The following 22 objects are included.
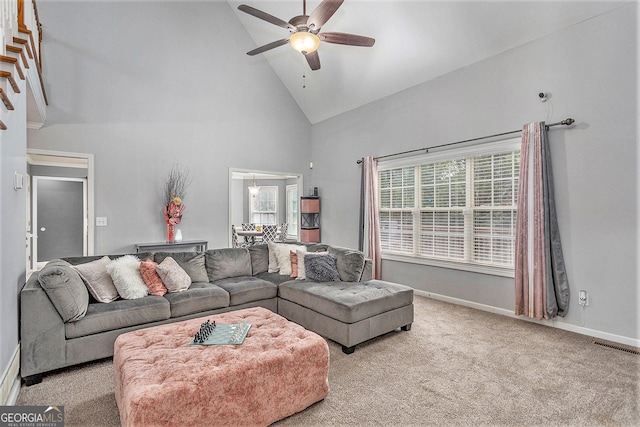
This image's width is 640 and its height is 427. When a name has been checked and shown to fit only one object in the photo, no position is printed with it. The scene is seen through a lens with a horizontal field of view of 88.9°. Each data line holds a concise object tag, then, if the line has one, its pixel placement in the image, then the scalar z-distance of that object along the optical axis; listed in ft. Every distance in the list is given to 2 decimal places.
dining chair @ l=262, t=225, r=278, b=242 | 26.09
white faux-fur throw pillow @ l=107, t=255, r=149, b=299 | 9.98
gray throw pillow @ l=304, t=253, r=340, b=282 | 12.51
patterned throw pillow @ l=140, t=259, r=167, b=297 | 10.65
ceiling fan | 9.87
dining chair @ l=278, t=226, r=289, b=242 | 27.20
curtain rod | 11.28
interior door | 23.71
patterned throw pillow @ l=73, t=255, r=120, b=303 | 9.66
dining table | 25.81
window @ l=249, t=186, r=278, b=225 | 32.73
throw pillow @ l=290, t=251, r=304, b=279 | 13.39
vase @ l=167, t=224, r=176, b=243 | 17.53
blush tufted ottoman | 5.27
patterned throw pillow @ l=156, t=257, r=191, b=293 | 10.98
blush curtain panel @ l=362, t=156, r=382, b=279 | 18.35
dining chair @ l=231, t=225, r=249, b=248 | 22.49
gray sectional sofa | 8.16
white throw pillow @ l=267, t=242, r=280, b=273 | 14.19
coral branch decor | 17.30
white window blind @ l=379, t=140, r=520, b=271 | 13.46
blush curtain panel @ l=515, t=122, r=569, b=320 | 11.54
